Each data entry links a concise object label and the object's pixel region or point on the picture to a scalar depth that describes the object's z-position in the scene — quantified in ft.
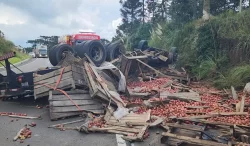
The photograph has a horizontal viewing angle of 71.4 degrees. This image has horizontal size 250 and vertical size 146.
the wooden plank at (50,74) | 19.39
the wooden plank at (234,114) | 14.48
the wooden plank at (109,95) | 17.61
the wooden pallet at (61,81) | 18.31
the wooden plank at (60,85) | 18.24
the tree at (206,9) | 40.28
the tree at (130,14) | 104.68
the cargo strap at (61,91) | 16.69
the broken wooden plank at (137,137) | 11.87
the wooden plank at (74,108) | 15.96
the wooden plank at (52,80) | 18.80
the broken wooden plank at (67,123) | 14.34
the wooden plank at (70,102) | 16.29
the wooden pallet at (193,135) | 10.43
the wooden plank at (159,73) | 29.58
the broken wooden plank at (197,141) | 10.09
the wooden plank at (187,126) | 11.47
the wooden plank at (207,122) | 11.67
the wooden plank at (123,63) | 28.85
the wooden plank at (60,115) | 15.59
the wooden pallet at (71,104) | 15.94
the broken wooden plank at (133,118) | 14.47
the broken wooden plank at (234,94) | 19.46
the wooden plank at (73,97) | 16.81
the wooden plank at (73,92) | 17.41
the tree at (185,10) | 49.56
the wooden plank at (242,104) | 15.30
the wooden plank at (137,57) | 28.58
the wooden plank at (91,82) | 17.48
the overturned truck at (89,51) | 26.11
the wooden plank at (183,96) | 19.28
